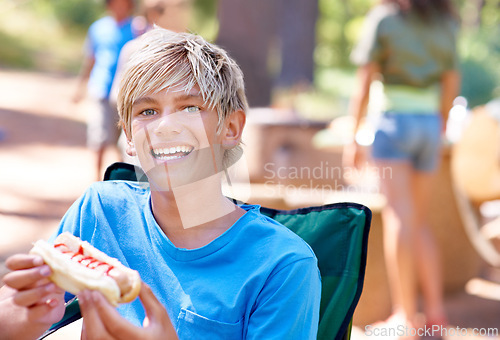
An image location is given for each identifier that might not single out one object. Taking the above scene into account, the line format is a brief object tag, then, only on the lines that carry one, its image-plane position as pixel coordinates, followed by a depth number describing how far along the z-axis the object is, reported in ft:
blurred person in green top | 11.41
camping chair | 7.80
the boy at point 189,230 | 7.14
